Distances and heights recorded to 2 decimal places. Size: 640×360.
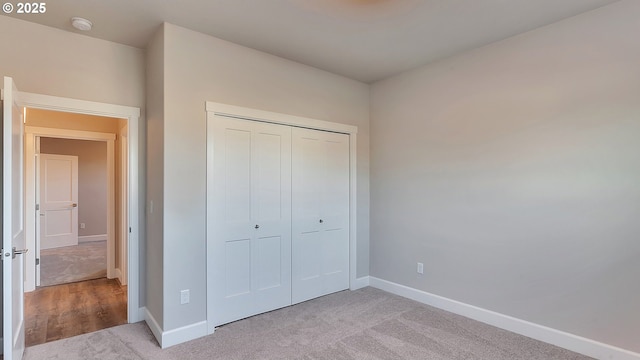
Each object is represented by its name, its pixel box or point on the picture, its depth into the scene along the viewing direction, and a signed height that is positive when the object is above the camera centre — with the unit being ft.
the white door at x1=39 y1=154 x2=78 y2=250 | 21.25 -1.23
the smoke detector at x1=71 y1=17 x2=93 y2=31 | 8.24 +4.31
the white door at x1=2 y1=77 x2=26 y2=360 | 6.28 -0.97
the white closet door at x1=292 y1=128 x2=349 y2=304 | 11.47 -1.23
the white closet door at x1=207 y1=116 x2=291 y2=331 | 9.45 -1.16
